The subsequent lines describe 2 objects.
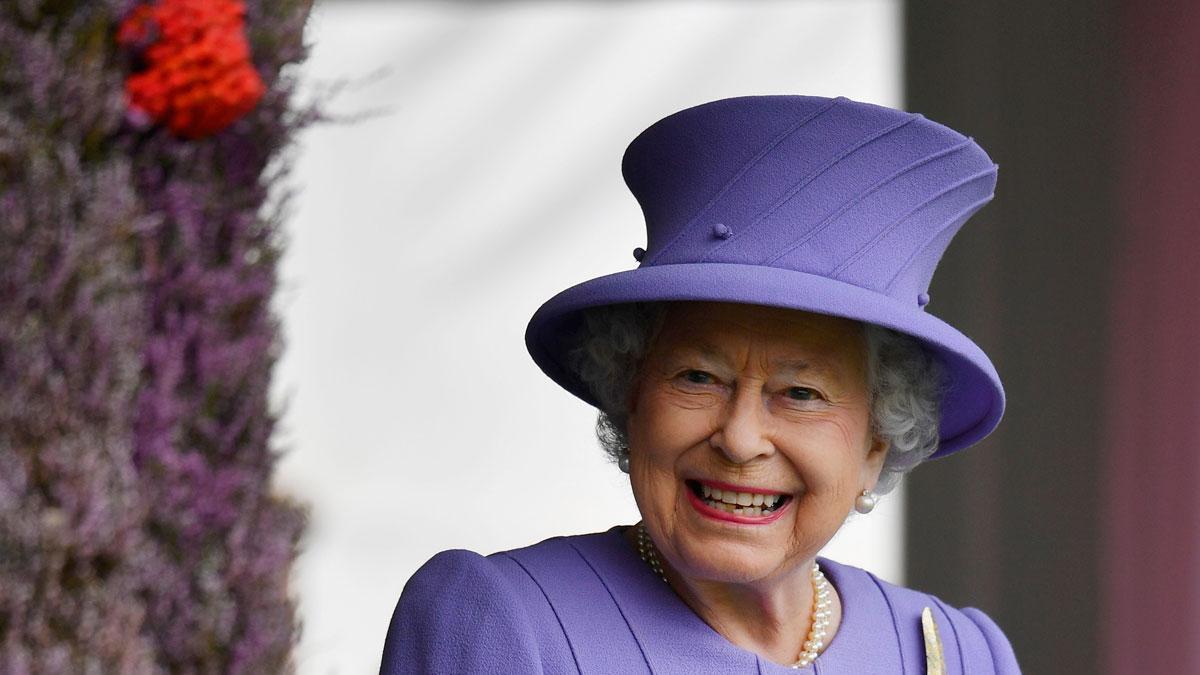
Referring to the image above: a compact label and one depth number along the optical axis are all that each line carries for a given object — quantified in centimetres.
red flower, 488
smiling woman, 454
